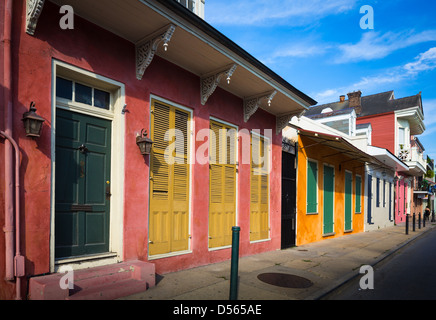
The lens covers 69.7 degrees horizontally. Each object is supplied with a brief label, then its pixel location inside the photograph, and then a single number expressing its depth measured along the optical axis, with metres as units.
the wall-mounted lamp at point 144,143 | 5.46
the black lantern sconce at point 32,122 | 4.03
